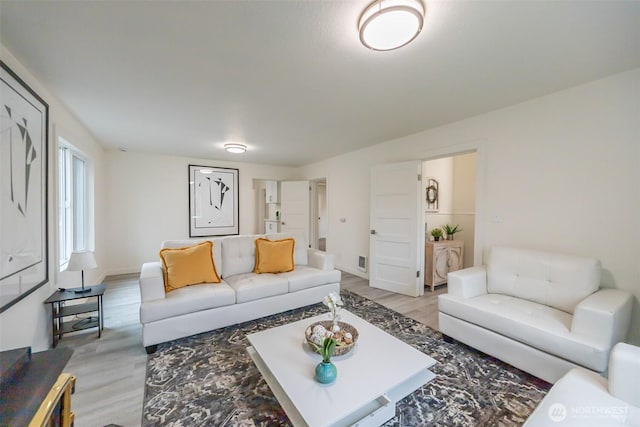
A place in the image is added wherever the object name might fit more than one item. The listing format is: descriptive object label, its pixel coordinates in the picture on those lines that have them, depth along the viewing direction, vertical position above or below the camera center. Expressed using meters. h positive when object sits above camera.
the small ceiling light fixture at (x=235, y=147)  3.91 +1.00
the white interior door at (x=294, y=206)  5.84 +0.06
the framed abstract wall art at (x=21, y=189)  1.48 +0.12
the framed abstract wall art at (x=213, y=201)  5.18 +0.15
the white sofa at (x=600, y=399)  1.01 -0.86
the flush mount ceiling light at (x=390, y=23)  1.23 +1.00
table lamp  2.30 -0.53
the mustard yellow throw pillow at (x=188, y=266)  2.47 -0.62
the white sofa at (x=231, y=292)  2.19 -0.88
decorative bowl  1.52 -0.86
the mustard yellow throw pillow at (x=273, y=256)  3.07 -0.62
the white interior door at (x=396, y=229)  3.46 -0.30
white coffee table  1.20 -0.95
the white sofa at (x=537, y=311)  1.59 -0.82
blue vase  1.32 -0.90
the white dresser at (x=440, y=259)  3.71 -0.79
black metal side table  2.14 -1.00
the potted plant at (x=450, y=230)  4.11 -0.35
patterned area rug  1.47 -1.27
